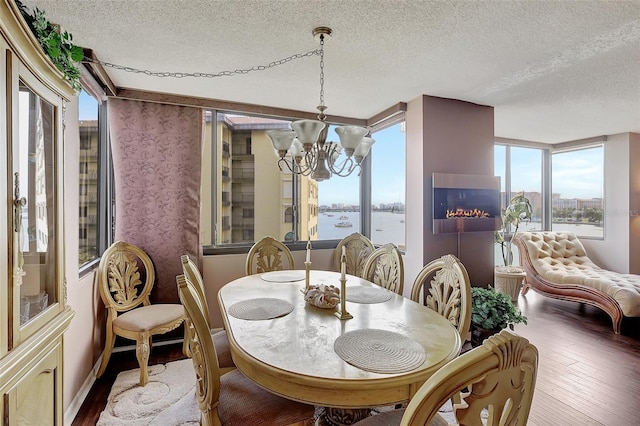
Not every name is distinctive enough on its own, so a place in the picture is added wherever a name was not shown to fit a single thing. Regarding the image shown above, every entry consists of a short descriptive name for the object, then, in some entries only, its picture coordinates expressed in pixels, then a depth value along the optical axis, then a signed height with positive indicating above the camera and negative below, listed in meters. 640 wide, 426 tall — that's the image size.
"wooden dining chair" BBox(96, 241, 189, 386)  2.44 -0.81
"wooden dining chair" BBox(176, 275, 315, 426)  1.27 -0.84
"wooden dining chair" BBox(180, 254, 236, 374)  1.83 -0.83
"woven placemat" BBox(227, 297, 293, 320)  1.74 -0.56
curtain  2.99 +0.30
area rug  1.98 -1.30
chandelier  1.86 +0.44
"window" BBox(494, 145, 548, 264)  5.24 +0.59
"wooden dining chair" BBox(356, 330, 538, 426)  0.71 -0.40
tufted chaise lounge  3.46 -0.83
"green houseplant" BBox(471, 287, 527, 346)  2.80 -0.93
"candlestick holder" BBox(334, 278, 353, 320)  1.68 -0.50
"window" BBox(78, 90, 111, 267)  2.50 +0.27
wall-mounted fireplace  3.21 +0.09
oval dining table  1.12 -0.58
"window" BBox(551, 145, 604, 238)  5.17 +0.34
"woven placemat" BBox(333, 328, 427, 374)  1.20 -0.58
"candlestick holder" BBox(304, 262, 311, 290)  2.22 -0.44
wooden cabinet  1.00 -0.07
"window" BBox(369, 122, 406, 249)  3.81 +0.32
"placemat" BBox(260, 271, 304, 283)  2.54 -0.54
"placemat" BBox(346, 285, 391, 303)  2.00 -0.55
